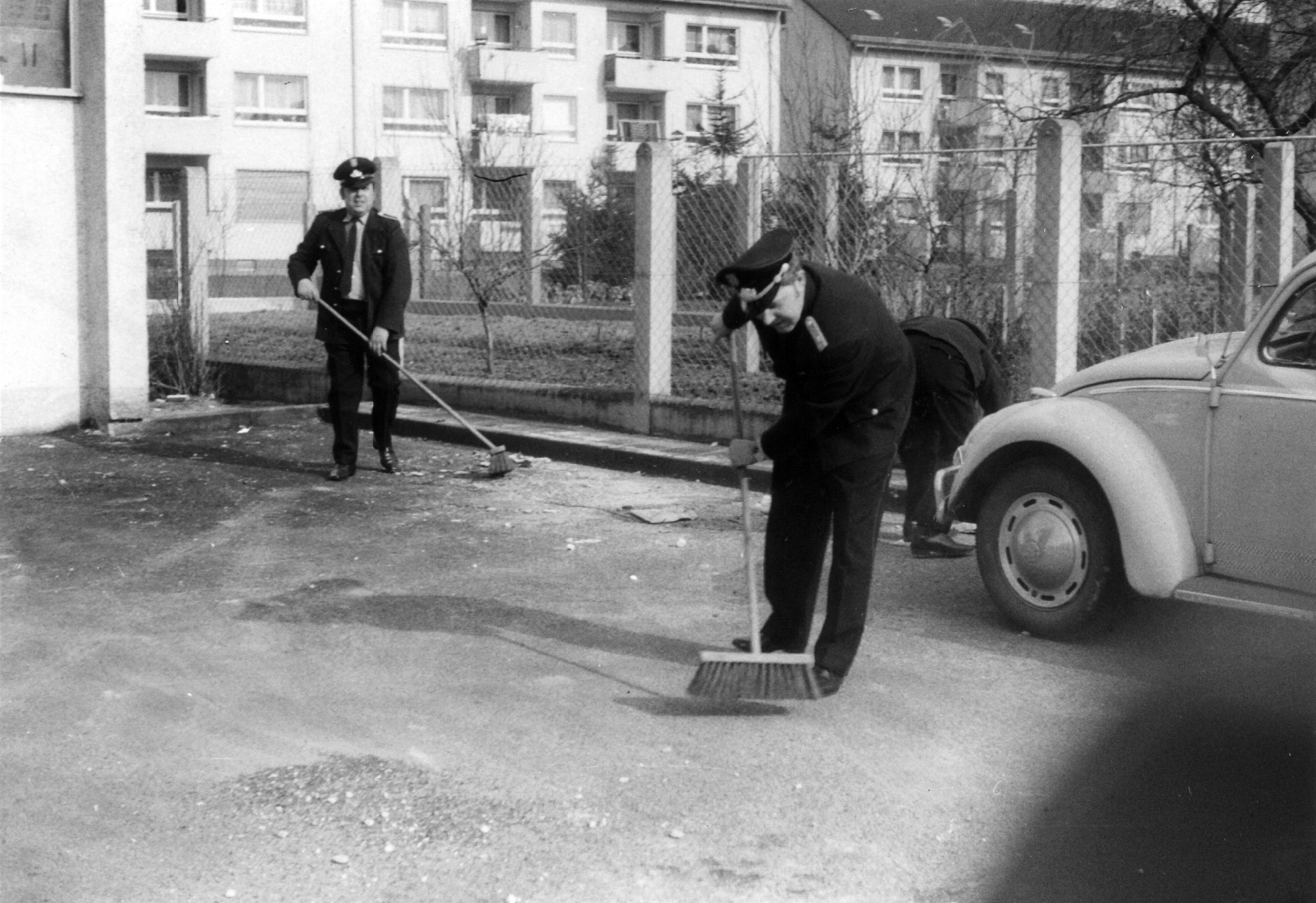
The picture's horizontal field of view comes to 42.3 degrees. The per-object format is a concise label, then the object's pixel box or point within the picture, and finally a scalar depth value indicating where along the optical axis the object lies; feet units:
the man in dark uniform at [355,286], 36.24
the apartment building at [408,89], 65.16
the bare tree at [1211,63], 54.13
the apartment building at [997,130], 38.45
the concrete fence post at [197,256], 50.37
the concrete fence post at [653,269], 40.83
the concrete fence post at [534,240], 52.65
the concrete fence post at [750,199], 41.68
